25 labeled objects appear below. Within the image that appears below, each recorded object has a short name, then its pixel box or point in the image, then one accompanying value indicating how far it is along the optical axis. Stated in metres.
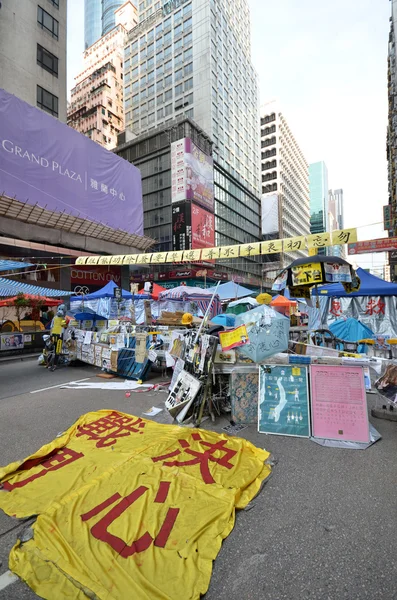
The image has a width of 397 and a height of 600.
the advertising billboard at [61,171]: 18.38
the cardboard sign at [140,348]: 8.62
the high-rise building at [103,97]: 79.62
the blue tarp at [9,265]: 13.36
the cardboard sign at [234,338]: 5.36
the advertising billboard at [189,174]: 44.59
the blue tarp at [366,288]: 12.29
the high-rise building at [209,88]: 54.91
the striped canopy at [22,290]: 15.13
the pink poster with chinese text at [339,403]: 4.42
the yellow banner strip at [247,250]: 8.87
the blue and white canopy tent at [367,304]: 12.59
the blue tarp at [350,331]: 10.40
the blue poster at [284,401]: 4.67
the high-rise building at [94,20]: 140.40
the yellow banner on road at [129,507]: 2.16
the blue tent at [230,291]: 21.36
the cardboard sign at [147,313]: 11.14
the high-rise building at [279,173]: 78.06
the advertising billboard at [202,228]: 44.56
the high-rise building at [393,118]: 30.00
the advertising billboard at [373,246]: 16.69
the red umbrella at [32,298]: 17.58
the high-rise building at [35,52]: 22.80
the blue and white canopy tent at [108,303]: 17.28
